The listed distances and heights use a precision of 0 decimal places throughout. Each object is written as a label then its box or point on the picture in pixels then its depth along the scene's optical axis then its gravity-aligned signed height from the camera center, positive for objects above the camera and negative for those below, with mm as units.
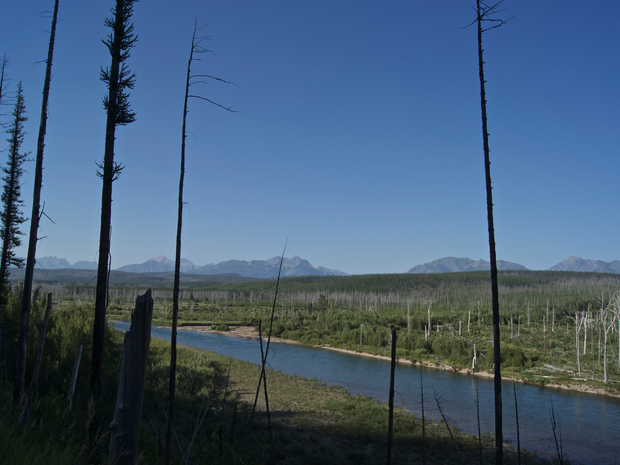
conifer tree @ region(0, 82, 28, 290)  18312 +3495
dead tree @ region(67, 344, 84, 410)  7791 -2236
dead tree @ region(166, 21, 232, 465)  5516 +397
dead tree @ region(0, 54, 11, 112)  13362 +6660
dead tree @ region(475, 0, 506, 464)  6969 +1545
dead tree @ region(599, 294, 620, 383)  33500 -6221
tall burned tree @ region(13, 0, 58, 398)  8766 +1468
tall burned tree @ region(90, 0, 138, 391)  8156 +2901
